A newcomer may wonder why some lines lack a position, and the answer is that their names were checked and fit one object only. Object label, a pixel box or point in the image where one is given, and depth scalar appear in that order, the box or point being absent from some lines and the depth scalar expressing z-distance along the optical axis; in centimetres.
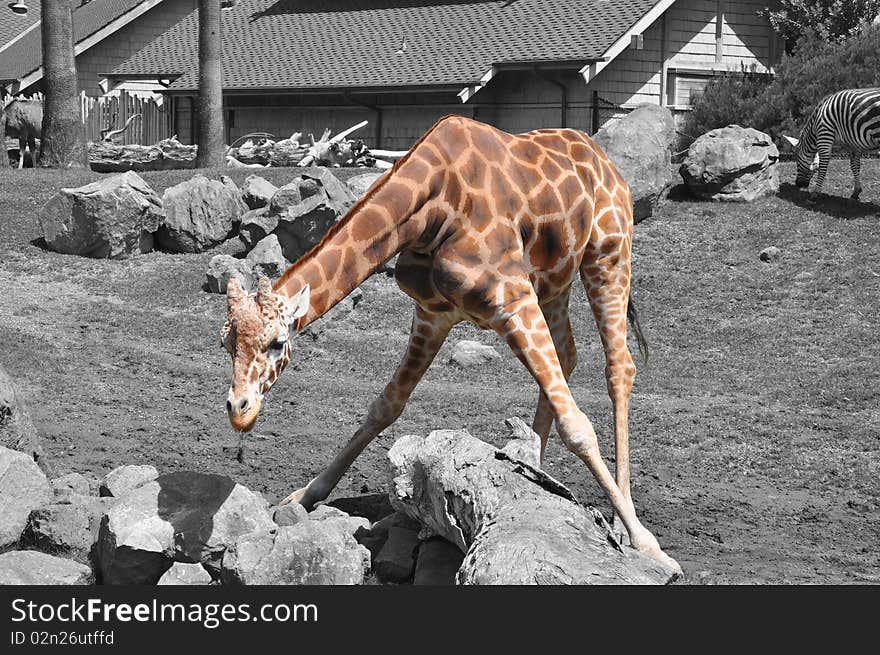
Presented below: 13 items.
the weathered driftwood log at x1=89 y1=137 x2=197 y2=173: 2289
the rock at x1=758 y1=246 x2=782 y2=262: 1516
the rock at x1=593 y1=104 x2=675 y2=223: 1669
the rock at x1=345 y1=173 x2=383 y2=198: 1627
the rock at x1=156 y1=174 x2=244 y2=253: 1553
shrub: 2142
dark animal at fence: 2370
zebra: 1712
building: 2331
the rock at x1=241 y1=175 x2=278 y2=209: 1623
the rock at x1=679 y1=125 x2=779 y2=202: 1756
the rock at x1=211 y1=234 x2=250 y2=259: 1538
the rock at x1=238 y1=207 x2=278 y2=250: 1479
